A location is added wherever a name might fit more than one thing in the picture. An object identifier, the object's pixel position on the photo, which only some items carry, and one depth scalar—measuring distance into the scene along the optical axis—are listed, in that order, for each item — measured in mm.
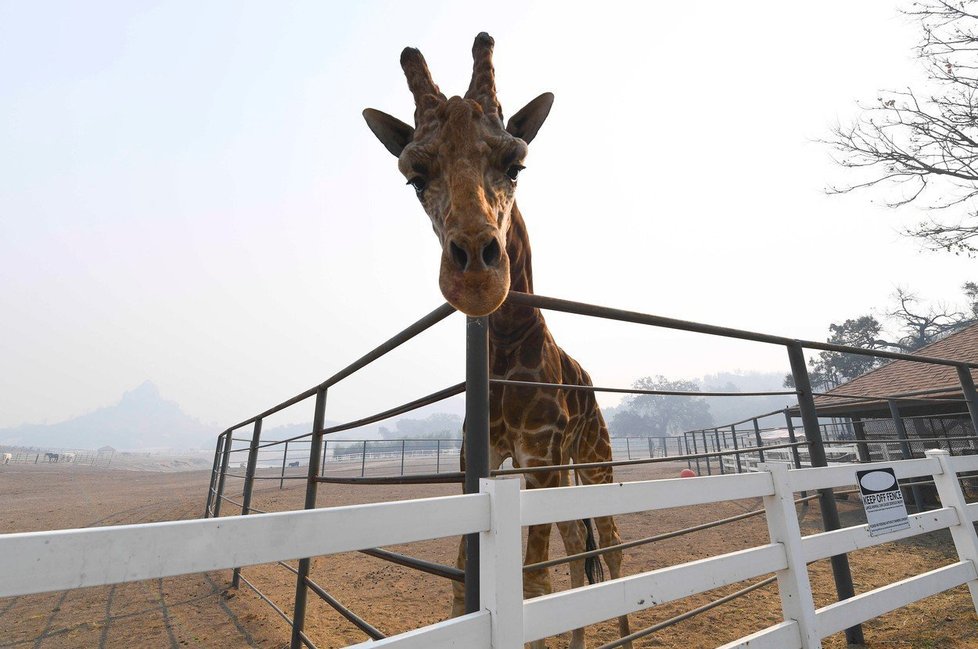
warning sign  2031
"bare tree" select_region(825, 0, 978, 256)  9445
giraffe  1559
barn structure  8859
